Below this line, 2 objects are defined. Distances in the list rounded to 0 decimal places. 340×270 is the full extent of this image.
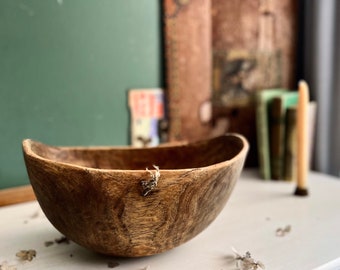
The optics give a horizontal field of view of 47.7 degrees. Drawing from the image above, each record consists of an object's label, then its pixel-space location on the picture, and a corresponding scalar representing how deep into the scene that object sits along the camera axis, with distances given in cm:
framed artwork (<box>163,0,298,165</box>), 91
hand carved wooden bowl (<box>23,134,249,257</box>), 46
